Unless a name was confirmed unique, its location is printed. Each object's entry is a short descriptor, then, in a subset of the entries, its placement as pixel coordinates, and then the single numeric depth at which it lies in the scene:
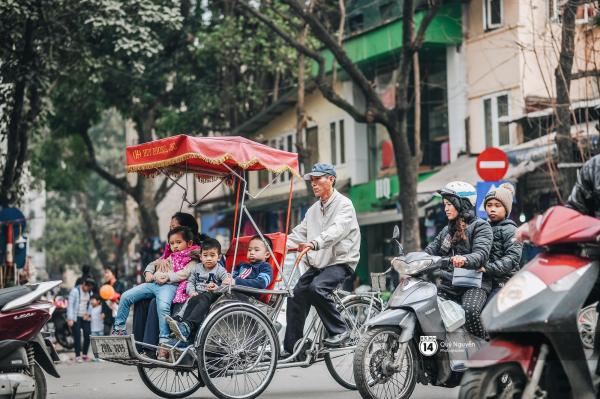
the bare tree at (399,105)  19.44
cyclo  9.13
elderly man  9.60
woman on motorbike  8.30
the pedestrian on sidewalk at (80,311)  18.30
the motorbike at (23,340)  7.51
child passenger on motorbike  8.62
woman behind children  9.45
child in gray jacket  9.30
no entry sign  15.75
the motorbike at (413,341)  8.04
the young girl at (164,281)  9.48
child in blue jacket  9.65
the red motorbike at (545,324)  5.73
